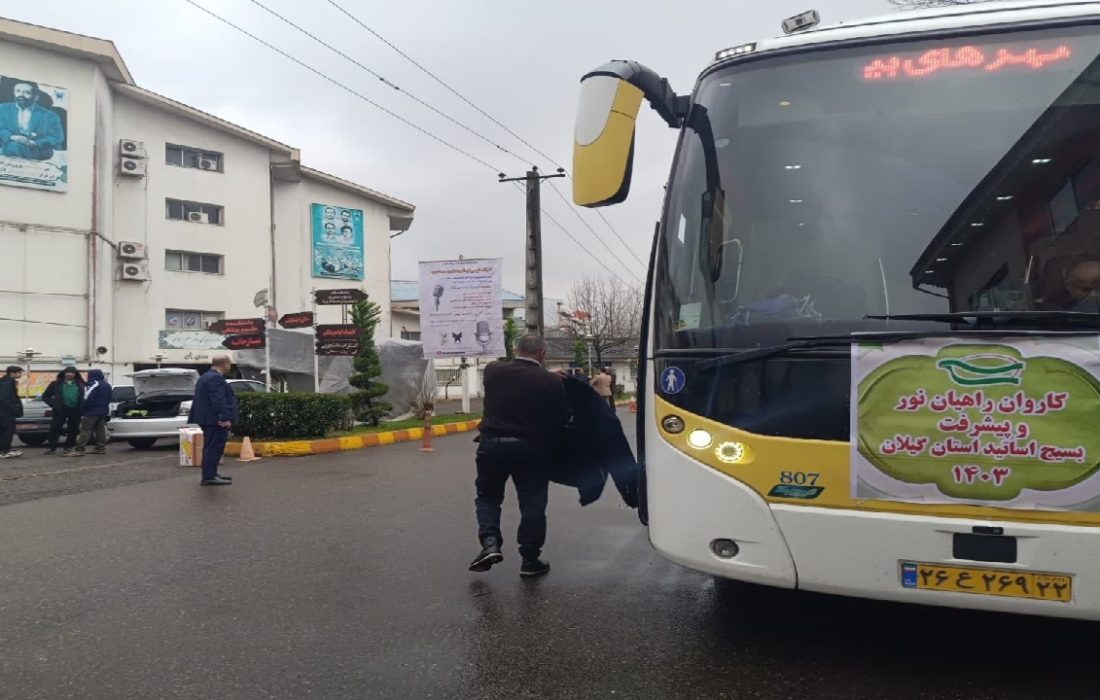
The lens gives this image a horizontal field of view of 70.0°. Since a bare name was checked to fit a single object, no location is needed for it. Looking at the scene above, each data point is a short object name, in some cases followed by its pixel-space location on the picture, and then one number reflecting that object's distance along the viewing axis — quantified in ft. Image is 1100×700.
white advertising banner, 70.28
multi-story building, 83.56
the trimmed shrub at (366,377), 58.18
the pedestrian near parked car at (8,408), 43.42
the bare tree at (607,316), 184.75
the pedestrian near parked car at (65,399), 45.55
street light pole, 77.82
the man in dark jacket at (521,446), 16.78
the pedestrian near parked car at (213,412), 31.48
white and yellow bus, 10.09
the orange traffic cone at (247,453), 42.47
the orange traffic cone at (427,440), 46.68
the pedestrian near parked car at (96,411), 45.57
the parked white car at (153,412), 48.11
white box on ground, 38.88
